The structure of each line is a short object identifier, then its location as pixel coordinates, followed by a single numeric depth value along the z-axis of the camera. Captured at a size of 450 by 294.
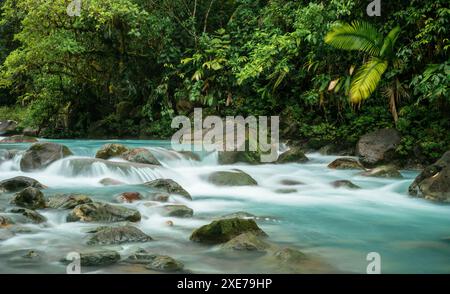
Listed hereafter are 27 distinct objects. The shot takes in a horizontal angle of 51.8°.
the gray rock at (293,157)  11.49
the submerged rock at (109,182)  8.27
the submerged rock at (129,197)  6.98
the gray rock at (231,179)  8.80
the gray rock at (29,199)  6.31
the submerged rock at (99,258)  4.15
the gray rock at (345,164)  10.53
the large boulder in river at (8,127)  19.47
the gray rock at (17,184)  7.32
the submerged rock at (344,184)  8.62
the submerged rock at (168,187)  7.57
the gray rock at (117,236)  4.82
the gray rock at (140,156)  9.93
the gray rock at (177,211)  6.25
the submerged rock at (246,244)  4.70
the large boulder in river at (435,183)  7.54
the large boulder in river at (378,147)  10.72
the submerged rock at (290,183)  9.27
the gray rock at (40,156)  9.31
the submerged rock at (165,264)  4.09
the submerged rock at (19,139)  14.34
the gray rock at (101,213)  5.75
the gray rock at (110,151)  10.24
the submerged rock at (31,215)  5.63
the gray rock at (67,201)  6.27
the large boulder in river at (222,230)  5.00
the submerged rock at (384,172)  9.42
